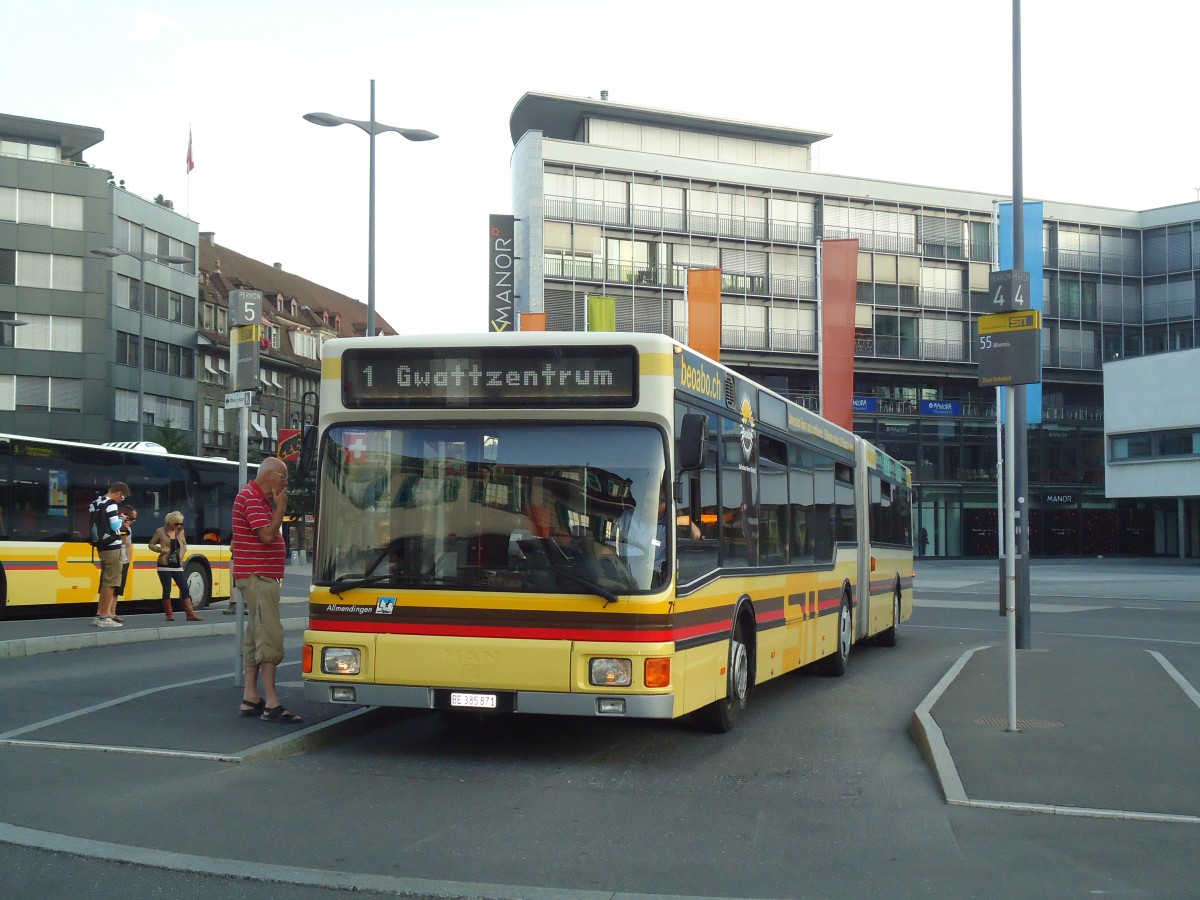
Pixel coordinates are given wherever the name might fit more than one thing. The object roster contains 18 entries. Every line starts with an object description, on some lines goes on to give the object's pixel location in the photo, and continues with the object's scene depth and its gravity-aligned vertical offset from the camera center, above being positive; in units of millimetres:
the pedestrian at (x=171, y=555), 20562 -605
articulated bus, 8344 -66
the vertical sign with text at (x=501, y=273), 43938 +7865
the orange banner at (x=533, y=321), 35125 +5082
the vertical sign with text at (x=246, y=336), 11789 +1590
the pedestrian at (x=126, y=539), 18906 -340
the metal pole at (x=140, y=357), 44231 +5231
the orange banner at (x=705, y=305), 33469 +5251
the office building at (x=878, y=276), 58594 +11270
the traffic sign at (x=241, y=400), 12148 +1038
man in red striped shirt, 9719 -376
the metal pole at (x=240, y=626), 11039 -916
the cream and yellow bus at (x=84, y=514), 20219 +4
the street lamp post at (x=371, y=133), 22917 +6589
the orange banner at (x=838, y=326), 36844 +5265
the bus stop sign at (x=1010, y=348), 11125 +1409
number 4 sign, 11234 +1886
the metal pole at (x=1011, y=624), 9696 -753
